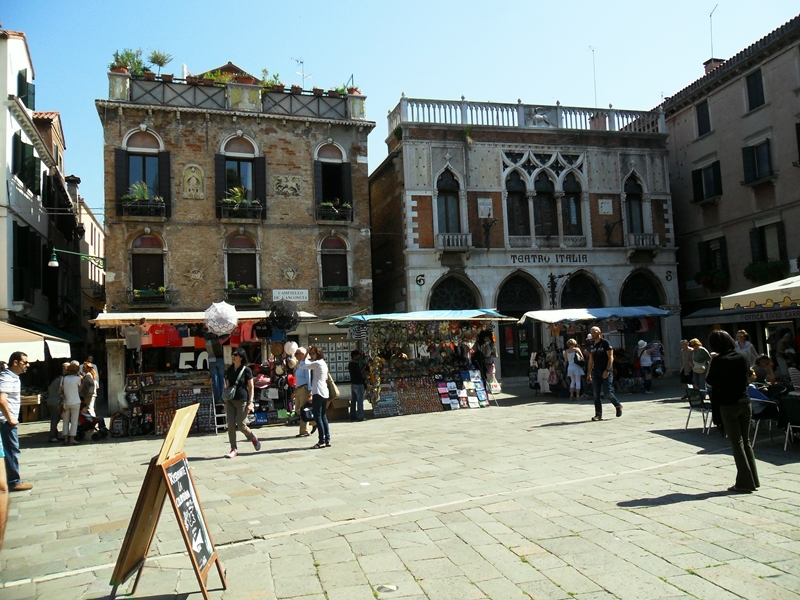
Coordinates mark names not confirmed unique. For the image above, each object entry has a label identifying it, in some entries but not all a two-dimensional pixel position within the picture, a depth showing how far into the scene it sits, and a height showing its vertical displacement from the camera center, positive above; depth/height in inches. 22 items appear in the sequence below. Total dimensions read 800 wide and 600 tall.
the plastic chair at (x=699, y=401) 379.6 -40.7
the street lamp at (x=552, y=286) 915.4 +81.8
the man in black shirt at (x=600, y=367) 455.5 -19.9
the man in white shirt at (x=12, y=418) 313.7 -25.3
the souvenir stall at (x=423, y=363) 614.9 -15.7
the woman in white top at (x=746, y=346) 537.0 -11.2
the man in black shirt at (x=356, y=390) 578.9 -36.5
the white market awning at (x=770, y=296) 388.2 +24.0
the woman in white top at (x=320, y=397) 403.5 -28.6
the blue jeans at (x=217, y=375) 477.4 -13.7
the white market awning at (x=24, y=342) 400.6 +15.5
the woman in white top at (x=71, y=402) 479.5 -29.2
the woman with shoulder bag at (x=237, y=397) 378.9 -24.7
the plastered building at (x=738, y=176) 832.9 +231.2
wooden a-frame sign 151.8 -38.8
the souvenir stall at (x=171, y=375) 517.7 -13.5
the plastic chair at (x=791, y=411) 307.3 -39.7
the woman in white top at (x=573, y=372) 659.4 -32.7
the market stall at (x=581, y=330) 701.9 +11.6
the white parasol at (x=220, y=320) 469.1 +28.1
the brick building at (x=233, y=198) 777.6 +205.8
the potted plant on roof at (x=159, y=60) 802.2 +384.6
